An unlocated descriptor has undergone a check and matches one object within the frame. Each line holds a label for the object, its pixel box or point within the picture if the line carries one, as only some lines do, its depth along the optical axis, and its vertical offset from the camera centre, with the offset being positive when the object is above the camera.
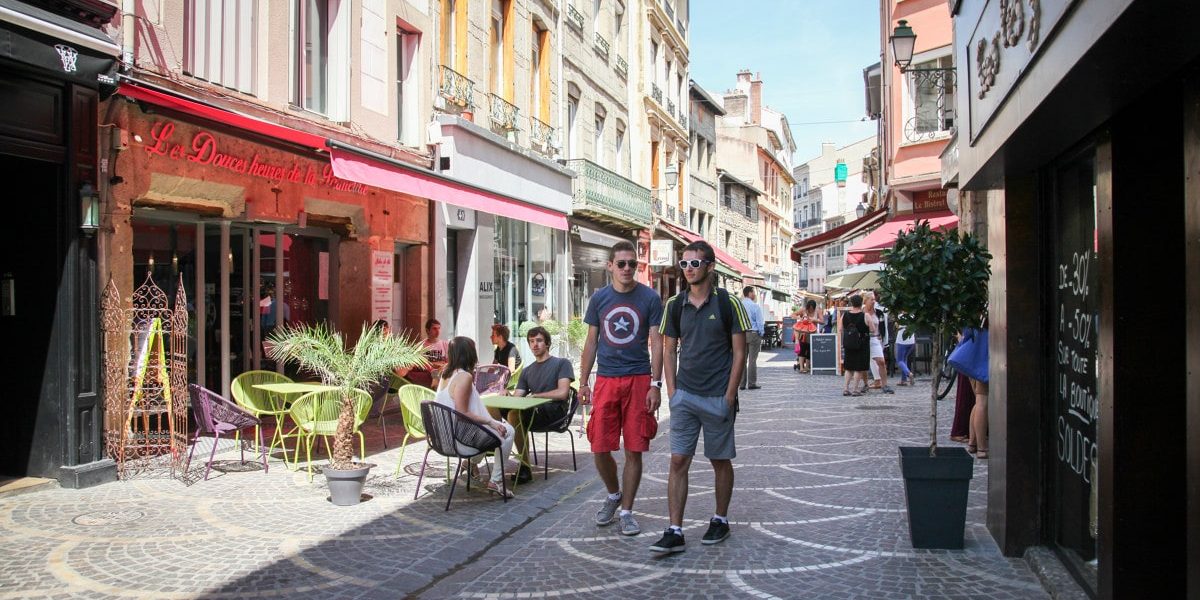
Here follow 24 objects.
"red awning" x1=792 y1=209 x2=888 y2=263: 21.77 +1.93
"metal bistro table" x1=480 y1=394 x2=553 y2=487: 7.07 -0.70
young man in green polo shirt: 5.46 -0.40
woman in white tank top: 6.74 -0.57
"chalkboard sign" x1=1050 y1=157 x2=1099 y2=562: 4.37 -0.25
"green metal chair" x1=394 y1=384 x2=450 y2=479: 7.37 -0.73
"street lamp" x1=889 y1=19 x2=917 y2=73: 13.60 +3.98
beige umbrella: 19.15 +0.73
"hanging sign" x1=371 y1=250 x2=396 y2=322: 12.45 +0.40
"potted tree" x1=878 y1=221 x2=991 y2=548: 5.21 +0.00
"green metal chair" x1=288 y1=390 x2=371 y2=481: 7.33 -0.81
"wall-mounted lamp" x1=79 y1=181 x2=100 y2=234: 7.27 +0.83
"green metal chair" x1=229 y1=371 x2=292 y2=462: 8.41 -0.77
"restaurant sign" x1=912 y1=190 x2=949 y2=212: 17.42 +2.13
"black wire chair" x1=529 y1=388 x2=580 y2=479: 7.79 -0.94
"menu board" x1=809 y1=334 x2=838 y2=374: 19.78 -0.85
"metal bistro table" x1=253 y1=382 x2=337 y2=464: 7.97 -0.65
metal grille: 7.50 -0.52
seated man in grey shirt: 7.61 -0.63
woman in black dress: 14.88 -0.63
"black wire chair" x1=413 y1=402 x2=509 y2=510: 6.51 -0.87
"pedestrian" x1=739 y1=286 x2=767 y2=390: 15.66 -0.57
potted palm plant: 6.66 -0.40
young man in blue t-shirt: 5.91 -0.40
